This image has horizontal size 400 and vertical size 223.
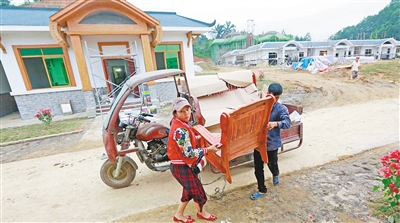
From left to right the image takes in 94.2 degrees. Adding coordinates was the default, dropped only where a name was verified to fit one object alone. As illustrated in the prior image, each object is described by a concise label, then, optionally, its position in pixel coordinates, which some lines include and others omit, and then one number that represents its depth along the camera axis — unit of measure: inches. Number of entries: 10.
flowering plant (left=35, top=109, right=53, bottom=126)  249.1
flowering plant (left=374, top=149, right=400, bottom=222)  71.4
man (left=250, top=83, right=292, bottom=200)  84.4
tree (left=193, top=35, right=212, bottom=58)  1796.5
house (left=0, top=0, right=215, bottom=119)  280.8
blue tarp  786.1
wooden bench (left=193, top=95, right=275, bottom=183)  61.7
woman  66.4
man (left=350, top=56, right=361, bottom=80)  478.3
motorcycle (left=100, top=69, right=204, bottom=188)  99.3
